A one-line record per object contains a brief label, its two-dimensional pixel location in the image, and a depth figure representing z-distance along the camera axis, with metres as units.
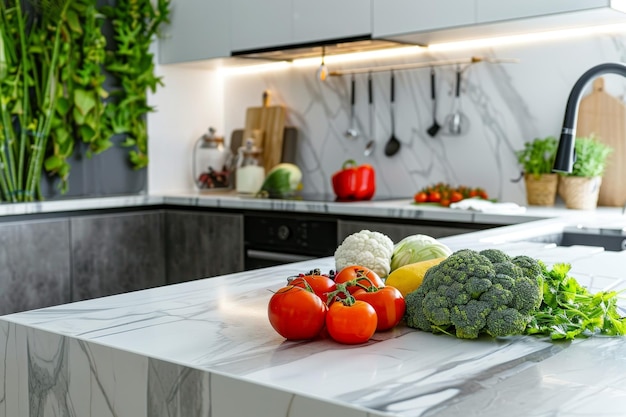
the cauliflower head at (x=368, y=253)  1.67
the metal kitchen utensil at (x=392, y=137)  4.05
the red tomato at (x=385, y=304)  1.26
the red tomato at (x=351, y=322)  1.18
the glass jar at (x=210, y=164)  4.59
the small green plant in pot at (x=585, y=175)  3.24
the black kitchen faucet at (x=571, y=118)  1.62
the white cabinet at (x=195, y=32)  4.19
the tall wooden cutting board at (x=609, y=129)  3.38
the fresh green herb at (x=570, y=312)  1.25
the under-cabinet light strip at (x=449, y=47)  3.41
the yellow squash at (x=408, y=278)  1.41
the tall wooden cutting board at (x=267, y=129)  4.48
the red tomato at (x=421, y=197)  3.52
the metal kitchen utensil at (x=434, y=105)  3.90
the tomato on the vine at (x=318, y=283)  1.29
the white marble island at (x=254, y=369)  0.96
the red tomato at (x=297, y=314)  1.19
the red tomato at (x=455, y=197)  3.39
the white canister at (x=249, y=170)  4.25
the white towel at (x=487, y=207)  3.14
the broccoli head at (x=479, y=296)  1.21
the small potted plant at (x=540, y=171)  3.44
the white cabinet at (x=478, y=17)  3.01
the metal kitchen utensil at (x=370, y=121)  4.13
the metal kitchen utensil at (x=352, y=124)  4.20
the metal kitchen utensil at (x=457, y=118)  3.82
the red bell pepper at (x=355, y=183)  3.77
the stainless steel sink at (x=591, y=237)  2.73
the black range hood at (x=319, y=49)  3.69
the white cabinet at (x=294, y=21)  3.60
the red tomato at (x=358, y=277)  1.32
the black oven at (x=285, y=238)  3.57
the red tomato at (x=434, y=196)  3.48
